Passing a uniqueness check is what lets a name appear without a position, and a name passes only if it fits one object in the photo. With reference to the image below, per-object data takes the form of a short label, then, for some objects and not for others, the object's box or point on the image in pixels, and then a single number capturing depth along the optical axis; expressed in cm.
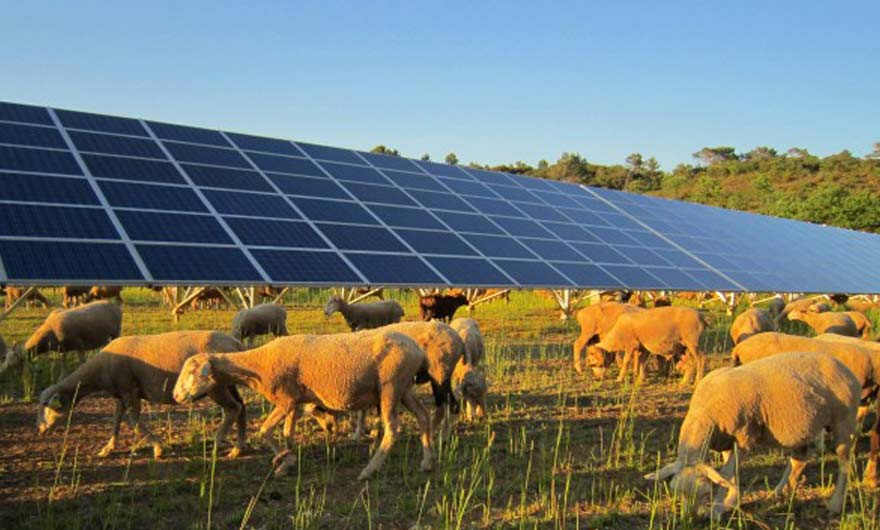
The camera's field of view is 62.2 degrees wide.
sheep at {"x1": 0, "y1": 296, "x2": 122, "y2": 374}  1258
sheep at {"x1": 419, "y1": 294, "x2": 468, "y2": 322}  2072
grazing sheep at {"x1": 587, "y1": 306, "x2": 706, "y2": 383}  1250
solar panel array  1069
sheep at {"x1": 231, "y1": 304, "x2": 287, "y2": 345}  1508
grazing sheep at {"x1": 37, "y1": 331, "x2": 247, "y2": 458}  781
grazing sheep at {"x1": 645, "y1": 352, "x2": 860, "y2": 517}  580
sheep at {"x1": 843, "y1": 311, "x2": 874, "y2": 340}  1610
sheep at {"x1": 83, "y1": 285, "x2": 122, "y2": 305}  2548
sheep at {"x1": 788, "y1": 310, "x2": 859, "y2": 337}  1409
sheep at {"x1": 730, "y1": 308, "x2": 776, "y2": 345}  1323
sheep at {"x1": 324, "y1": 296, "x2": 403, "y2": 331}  1551
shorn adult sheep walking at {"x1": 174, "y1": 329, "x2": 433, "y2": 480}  709
